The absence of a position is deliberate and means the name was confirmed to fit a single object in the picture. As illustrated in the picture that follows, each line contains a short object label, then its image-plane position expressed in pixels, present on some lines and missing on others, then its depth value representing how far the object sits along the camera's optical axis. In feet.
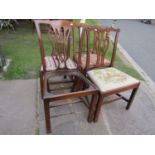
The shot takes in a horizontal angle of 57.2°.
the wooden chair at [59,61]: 4.55
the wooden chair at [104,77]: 4.60
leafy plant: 7.94
